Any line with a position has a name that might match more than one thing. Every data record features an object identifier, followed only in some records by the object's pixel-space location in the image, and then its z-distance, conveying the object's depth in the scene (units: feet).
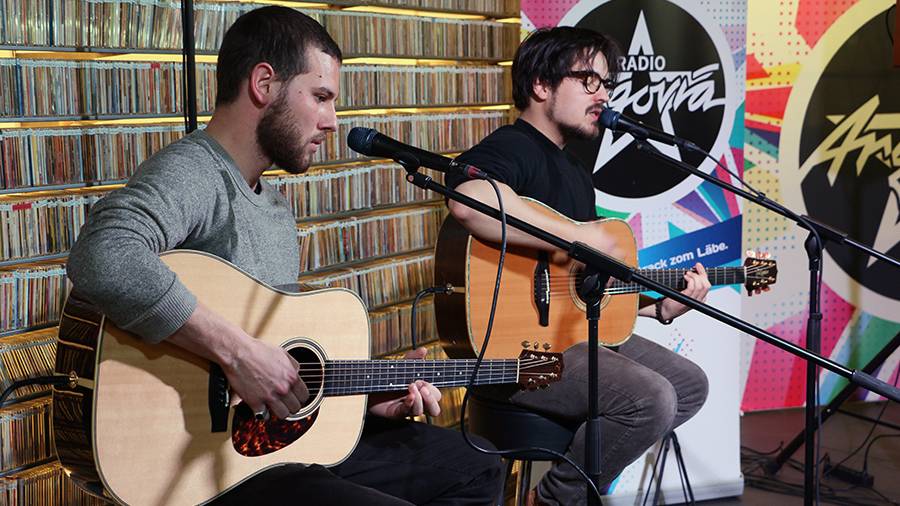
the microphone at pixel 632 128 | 8.85
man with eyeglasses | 9.53
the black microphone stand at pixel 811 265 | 8.99
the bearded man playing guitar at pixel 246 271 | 6.30
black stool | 9.44
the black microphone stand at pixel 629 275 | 6.22
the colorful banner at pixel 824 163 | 17.31
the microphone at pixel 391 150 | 6.66
